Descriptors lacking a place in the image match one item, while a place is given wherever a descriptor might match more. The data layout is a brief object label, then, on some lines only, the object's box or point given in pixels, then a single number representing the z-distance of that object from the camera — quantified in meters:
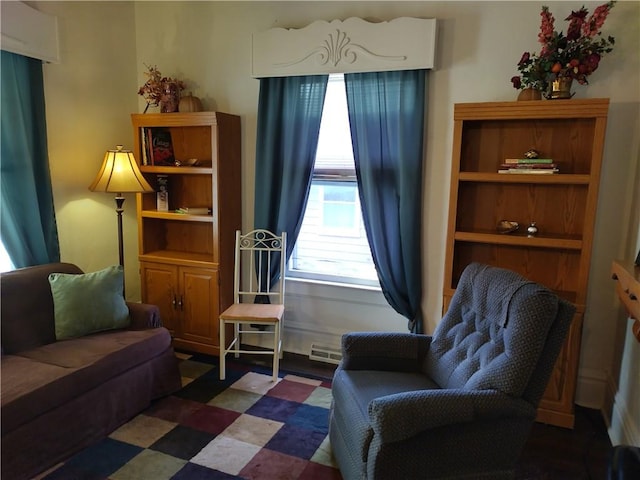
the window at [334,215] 3.27
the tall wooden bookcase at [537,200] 2.49
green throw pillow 2.63
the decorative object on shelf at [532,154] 2.64
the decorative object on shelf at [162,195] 3.62
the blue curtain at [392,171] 2.93
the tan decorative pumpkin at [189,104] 3.40
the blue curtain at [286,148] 3.21
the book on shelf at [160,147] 3.52
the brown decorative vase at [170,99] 3.43
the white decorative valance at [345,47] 2.83
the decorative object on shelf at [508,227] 2.76
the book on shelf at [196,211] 3.49
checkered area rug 2.15
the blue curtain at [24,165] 2.76
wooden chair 3.07
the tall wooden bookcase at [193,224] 3.34
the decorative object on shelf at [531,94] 2.54
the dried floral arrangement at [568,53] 2.40
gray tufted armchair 1.67
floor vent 3.39
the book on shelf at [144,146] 3.50
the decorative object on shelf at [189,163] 3.52
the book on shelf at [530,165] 2.55
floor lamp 3.13
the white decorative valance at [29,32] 2.68
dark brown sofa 2.03
